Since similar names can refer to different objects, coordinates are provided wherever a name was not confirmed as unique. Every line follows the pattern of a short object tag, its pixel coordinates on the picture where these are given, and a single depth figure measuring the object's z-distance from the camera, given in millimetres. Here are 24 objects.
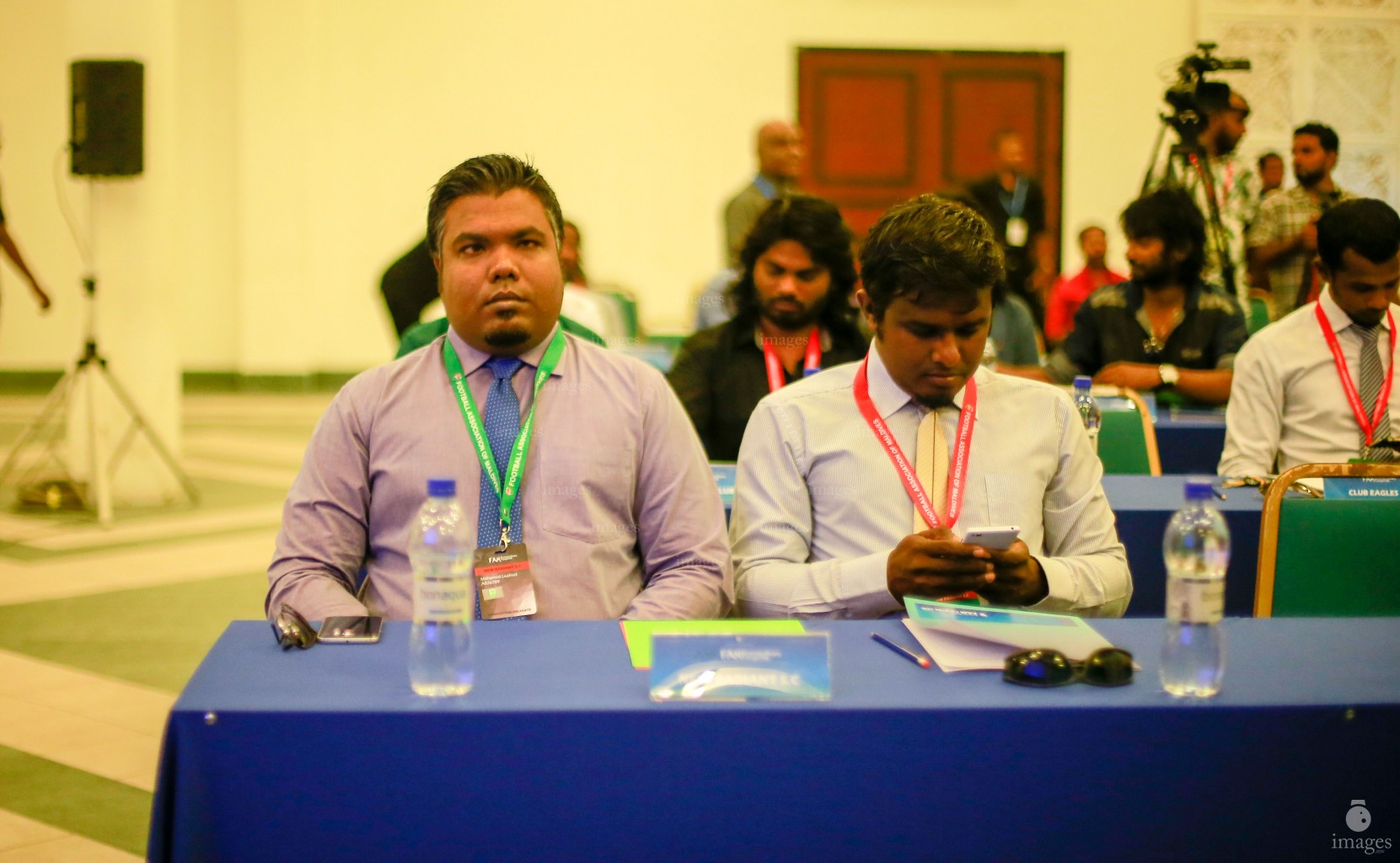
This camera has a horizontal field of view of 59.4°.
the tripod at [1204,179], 5406
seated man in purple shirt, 1914
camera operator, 5449
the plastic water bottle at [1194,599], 1349
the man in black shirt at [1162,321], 3814
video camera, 5418
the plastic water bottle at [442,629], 1326
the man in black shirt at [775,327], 3047
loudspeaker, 5840
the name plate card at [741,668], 1302
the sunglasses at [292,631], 1473
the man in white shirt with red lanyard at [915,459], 1853
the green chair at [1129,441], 3111
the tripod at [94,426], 5773
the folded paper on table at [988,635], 1420
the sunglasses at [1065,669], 1341
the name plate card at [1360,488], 2157
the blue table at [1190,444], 3545
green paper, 1362
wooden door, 10484
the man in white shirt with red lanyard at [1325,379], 3002
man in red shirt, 7848
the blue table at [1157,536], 2447
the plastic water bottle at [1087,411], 3074
